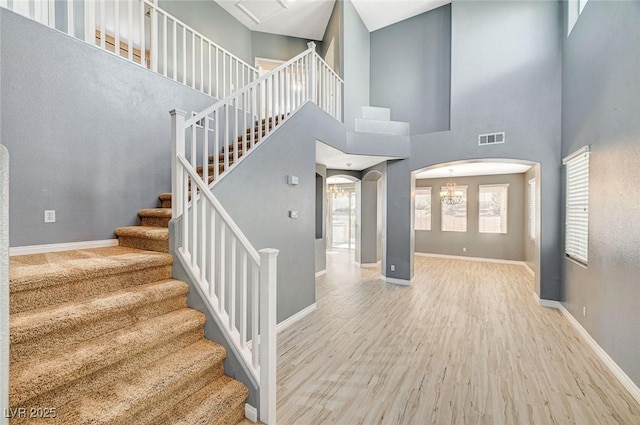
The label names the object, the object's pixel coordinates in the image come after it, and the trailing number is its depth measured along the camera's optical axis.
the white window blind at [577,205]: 3.44
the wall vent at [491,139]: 4.85
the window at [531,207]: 6.70
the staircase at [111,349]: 1.34
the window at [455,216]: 8.52
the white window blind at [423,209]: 9.09
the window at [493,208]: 7.93
